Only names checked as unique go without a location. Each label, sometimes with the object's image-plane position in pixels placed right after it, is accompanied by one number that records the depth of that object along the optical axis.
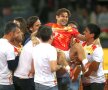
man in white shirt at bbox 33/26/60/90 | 13.86
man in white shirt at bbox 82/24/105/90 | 15.36
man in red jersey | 15.07
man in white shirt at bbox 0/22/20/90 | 14.22
